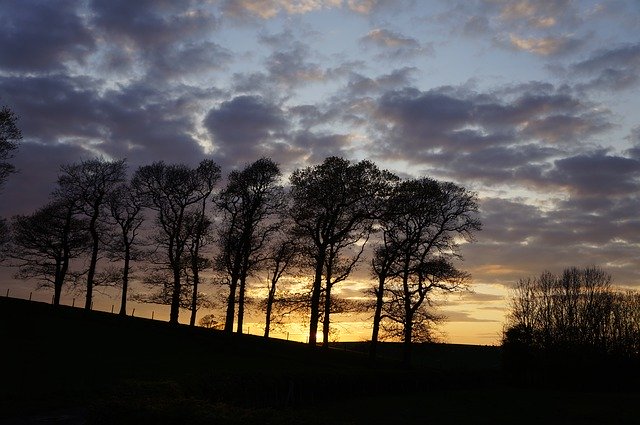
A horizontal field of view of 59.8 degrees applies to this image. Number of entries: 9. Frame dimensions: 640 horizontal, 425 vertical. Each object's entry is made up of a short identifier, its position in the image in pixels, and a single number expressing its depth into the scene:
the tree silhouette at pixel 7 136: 37.75
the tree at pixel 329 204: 43.91
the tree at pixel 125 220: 57.88
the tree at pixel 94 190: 57.56
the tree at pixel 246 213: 50.94
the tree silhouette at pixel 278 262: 47.00
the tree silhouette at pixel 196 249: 54.16
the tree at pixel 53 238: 58.91
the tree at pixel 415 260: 49.84
